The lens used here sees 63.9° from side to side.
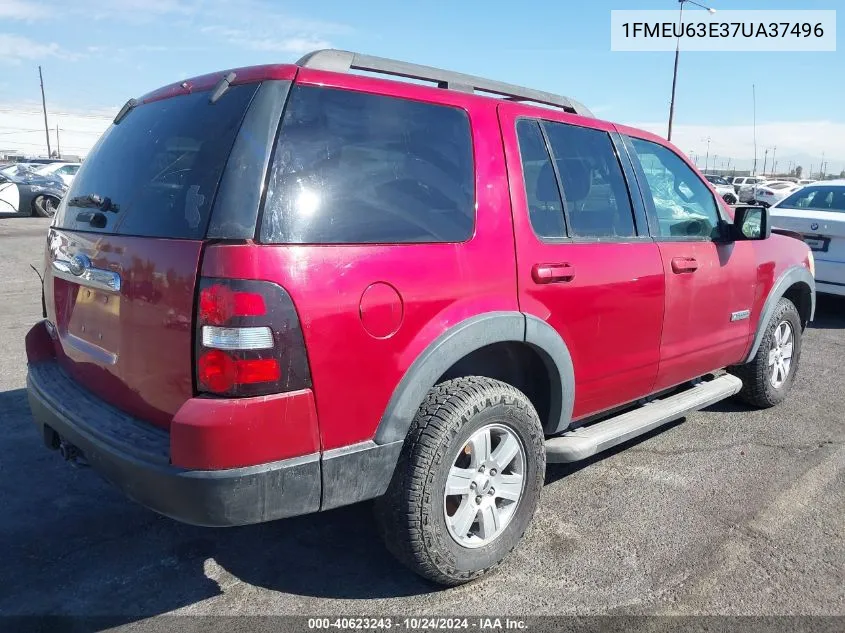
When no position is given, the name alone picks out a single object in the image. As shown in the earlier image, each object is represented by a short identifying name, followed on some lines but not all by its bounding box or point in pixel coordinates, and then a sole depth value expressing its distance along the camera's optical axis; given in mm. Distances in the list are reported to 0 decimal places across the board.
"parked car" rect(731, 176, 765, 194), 37841
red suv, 2166
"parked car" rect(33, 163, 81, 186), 24875
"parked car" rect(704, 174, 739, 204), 33209
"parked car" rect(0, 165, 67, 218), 17094
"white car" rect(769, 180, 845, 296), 7443
